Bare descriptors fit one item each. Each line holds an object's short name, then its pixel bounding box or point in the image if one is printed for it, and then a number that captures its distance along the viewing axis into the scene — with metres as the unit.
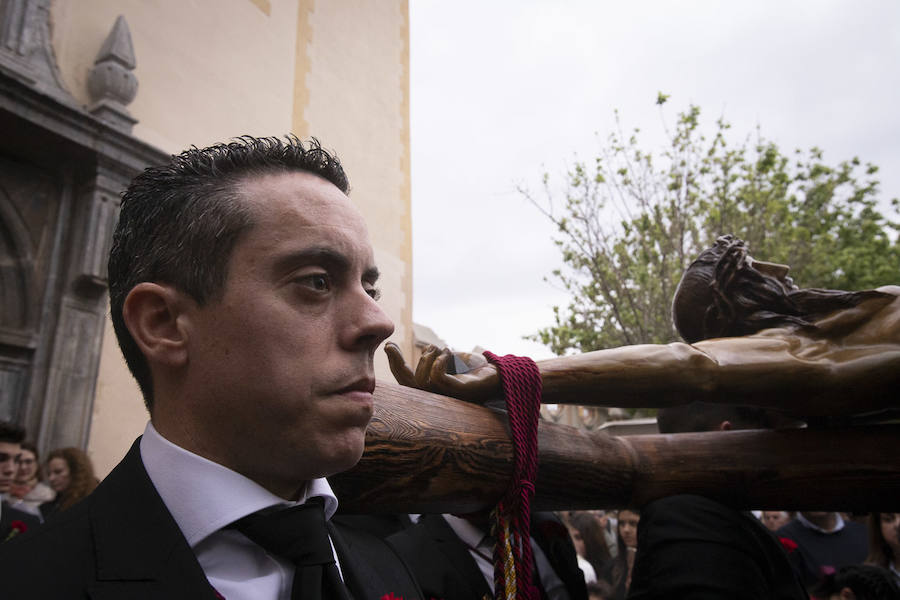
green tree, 9.59
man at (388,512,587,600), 2.10
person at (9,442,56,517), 3.90
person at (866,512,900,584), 3.72
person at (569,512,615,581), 5.05
